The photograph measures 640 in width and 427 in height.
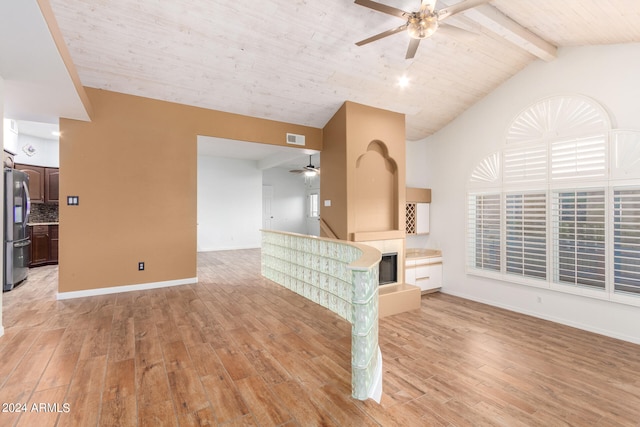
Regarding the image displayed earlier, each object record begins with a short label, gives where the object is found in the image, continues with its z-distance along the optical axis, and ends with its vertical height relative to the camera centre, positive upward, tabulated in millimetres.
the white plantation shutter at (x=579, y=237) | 3760 -322
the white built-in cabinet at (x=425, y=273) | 5355 -1131
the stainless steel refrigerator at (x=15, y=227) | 4527 -229
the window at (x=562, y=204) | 3572 +140
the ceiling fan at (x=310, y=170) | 8719 +1322
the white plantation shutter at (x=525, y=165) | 4324 +758
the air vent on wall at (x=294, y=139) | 5551 +1431
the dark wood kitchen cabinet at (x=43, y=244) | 6324 -706
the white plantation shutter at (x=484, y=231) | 4957 -323
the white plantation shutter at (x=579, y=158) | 3738 +748
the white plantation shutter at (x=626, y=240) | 3477 -326
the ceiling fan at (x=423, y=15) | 2619 +1852
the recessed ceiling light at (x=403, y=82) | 4551 +2096
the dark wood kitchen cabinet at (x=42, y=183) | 6504 +696
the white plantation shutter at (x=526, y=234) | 4352 -327
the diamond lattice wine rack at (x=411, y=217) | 5945 -89
